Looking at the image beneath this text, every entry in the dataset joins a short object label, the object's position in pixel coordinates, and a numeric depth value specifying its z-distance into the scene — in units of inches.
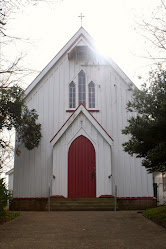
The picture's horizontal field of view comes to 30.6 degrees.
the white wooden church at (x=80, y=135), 602.5
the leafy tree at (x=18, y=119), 553.9
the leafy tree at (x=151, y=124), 362.9
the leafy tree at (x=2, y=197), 387.3
